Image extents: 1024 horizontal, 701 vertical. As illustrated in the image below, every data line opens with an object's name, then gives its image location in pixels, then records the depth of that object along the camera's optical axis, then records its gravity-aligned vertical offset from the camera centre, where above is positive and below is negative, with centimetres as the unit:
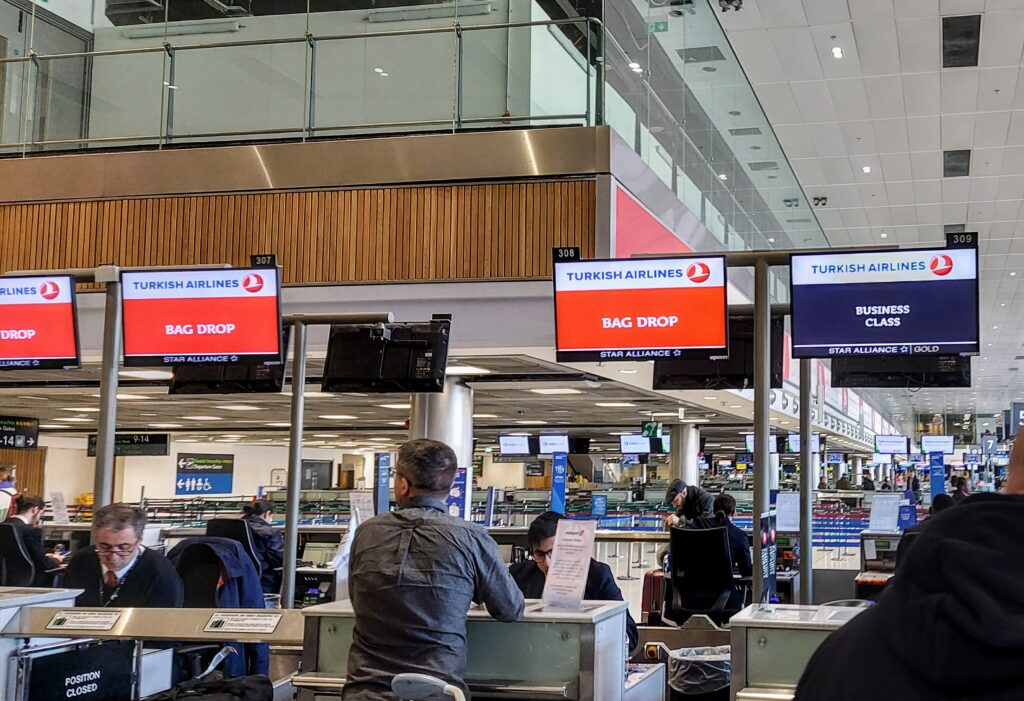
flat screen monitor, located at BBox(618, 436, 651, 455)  2039 +17
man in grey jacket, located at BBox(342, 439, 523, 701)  316 -40
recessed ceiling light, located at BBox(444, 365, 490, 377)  1116 +81
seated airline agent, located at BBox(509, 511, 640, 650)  512 -57
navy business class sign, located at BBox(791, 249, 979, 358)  494 +69
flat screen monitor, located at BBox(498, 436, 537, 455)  1984 +12
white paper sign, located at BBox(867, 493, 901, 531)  1059 -52
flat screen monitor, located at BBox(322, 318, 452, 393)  648 +53
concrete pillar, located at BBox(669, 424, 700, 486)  2197 +6
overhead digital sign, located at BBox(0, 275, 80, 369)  620 +66
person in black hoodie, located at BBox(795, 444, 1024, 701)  112 -16
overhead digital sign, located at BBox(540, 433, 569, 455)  1967 +17
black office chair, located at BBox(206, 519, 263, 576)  839 -63
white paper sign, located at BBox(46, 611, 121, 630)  398 -63
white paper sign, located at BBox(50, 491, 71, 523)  1202 -70
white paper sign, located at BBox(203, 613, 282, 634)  390 -62
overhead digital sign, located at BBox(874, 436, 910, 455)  3038 +39
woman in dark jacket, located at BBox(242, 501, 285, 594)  861 -78
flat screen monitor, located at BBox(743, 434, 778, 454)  2296 +32
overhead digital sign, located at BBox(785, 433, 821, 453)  2468 +32
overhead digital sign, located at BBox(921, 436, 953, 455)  3544 +51
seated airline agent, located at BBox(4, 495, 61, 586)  841 -67
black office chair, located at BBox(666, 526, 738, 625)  770 -81
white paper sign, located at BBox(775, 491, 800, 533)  634 -32
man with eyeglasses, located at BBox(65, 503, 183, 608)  451 -51
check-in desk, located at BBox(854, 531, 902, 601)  983 -83
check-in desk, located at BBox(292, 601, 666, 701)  358 -66
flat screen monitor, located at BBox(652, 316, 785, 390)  605 +47
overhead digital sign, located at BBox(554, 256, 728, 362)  548 +73
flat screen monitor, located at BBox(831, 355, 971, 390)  517 +41
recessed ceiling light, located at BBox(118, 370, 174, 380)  1250 +79
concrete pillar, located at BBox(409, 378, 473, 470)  1156 +34
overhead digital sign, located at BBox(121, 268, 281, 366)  590 +68
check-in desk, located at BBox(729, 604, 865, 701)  338 -58
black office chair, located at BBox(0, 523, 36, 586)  831 -86
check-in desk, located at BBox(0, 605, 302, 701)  393 -67
